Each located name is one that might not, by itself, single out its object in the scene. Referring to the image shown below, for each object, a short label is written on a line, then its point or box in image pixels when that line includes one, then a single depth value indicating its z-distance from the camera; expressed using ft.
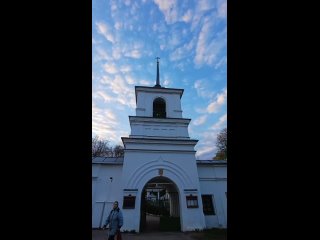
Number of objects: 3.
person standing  22.17
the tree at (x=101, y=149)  123.01
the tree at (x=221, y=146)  104.15
